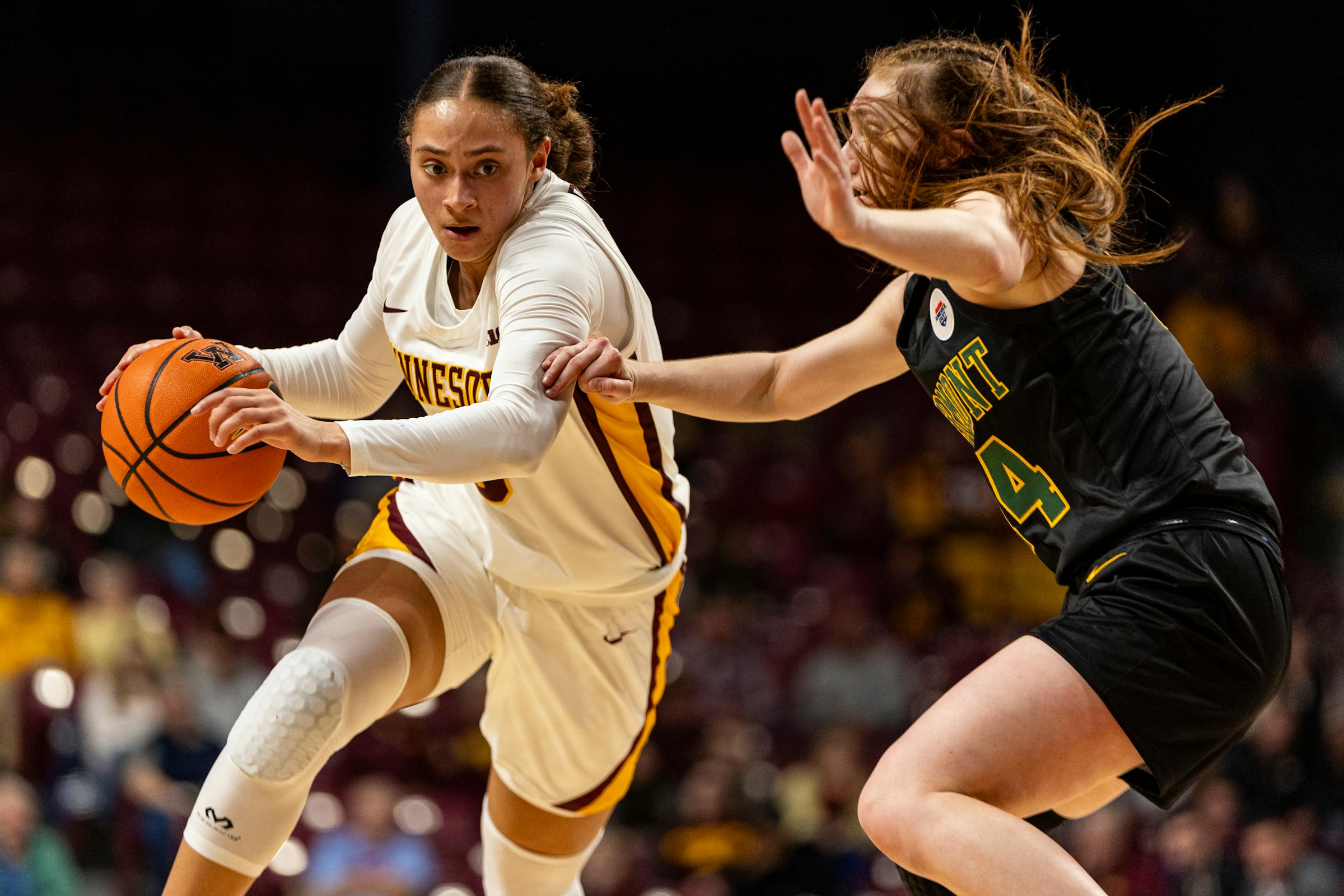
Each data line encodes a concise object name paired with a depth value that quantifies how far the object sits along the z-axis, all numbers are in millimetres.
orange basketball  6035
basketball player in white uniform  6086
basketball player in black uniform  5051
